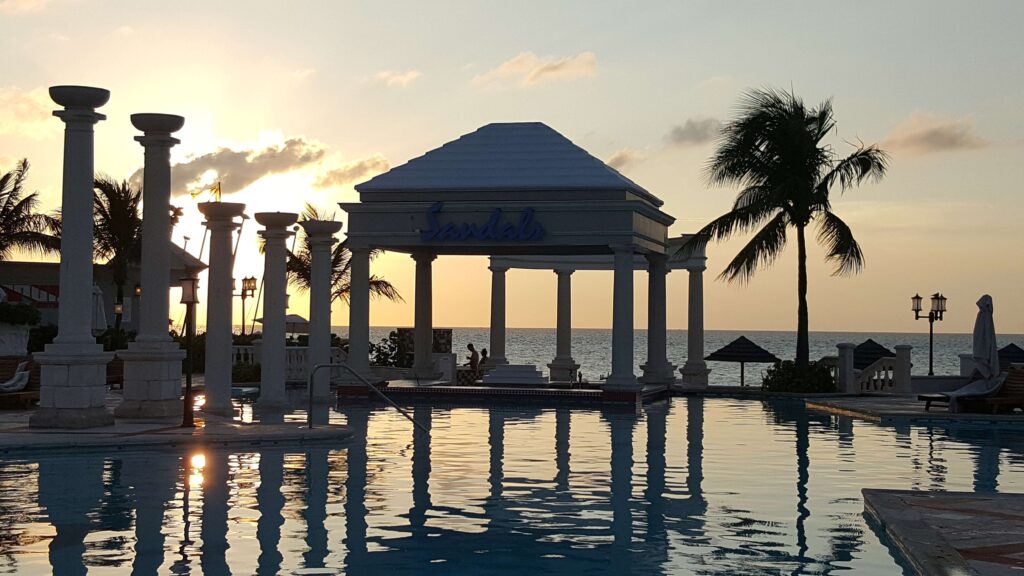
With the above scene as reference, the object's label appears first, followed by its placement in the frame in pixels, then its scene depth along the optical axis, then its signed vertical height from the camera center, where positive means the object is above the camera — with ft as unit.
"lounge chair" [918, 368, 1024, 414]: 100.01 -2.24
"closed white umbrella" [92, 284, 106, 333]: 191.01 +6.23
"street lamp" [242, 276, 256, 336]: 180.86 +9.95
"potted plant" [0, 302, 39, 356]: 142.00 +3.00
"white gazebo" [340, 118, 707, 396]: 112.68 +13.09
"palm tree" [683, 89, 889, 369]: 132.46 +19.40
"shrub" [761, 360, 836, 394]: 135.13 -1.59
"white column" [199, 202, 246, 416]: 88.99 +2.61
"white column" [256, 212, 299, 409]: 99.66 +4.04
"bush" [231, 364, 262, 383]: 143.23 -1.88
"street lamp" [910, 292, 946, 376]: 161.68 +7.09
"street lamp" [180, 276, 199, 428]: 75.63 +3.21
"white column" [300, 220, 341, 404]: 114.21 +6.05
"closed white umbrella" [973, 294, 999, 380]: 102.12 +1.43
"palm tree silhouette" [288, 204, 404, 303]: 186.80 +12.24
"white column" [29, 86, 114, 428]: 73.10 +3.59
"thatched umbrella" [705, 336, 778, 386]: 152.05 +1.11
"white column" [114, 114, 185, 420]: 80.64 +3.30
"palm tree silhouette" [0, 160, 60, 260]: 169.58 +16.68
